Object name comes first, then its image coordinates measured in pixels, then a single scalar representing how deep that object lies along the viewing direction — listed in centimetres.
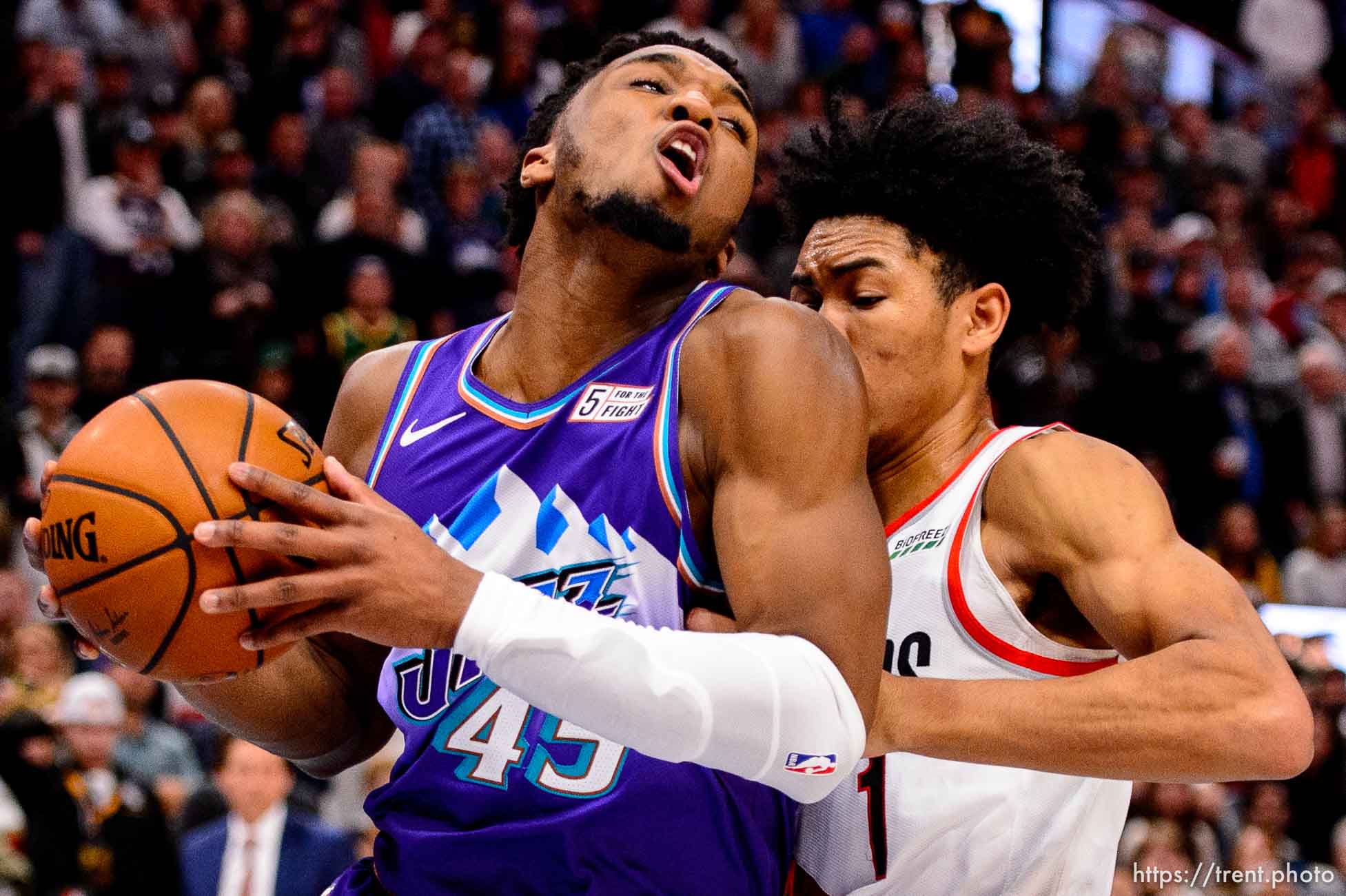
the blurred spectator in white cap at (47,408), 746
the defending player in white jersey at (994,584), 265
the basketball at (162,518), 217
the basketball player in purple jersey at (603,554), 216
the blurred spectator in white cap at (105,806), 659
